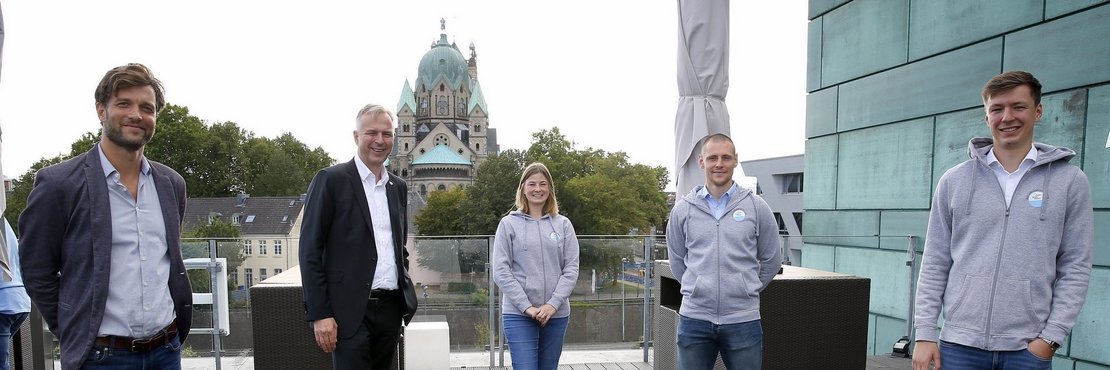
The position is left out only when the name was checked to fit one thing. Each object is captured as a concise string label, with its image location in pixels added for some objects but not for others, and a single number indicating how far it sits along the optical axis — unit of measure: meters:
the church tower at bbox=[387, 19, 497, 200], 75.19
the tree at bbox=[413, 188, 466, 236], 41.53
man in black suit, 2.04
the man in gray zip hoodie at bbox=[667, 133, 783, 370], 2.29
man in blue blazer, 1.56
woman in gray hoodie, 2.72
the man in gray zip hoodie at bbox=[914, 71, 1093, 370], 1.64
